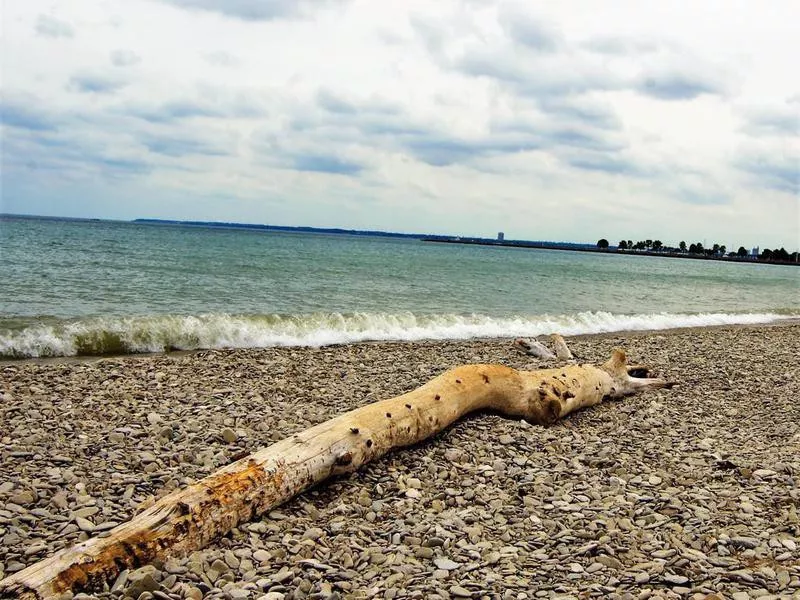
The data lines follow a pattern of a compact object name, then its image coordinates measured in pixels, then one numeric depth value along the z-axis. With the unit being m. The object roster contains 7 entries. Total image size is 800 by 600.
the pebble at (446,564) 4.89
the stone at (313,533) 5.39
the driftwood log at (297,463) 4.50
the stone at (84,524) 5.36
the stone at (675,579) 4.60
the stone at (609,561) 4.90
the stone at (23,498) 5.74
